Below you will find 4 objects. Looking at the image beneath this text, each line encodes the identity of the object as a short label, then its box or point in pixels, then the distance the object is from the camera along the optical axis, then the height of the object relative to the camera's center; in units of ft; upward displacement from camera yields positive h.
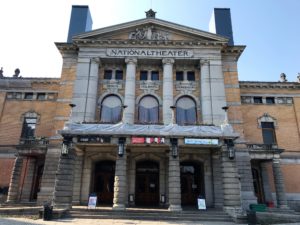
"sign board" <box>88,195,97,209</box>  54.85 -1.59
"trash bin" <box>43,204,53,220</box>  48.93 -3.60
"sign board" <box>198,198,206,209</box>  54.98 -1.33
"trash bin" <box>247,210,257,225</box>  49.21 -3.59
